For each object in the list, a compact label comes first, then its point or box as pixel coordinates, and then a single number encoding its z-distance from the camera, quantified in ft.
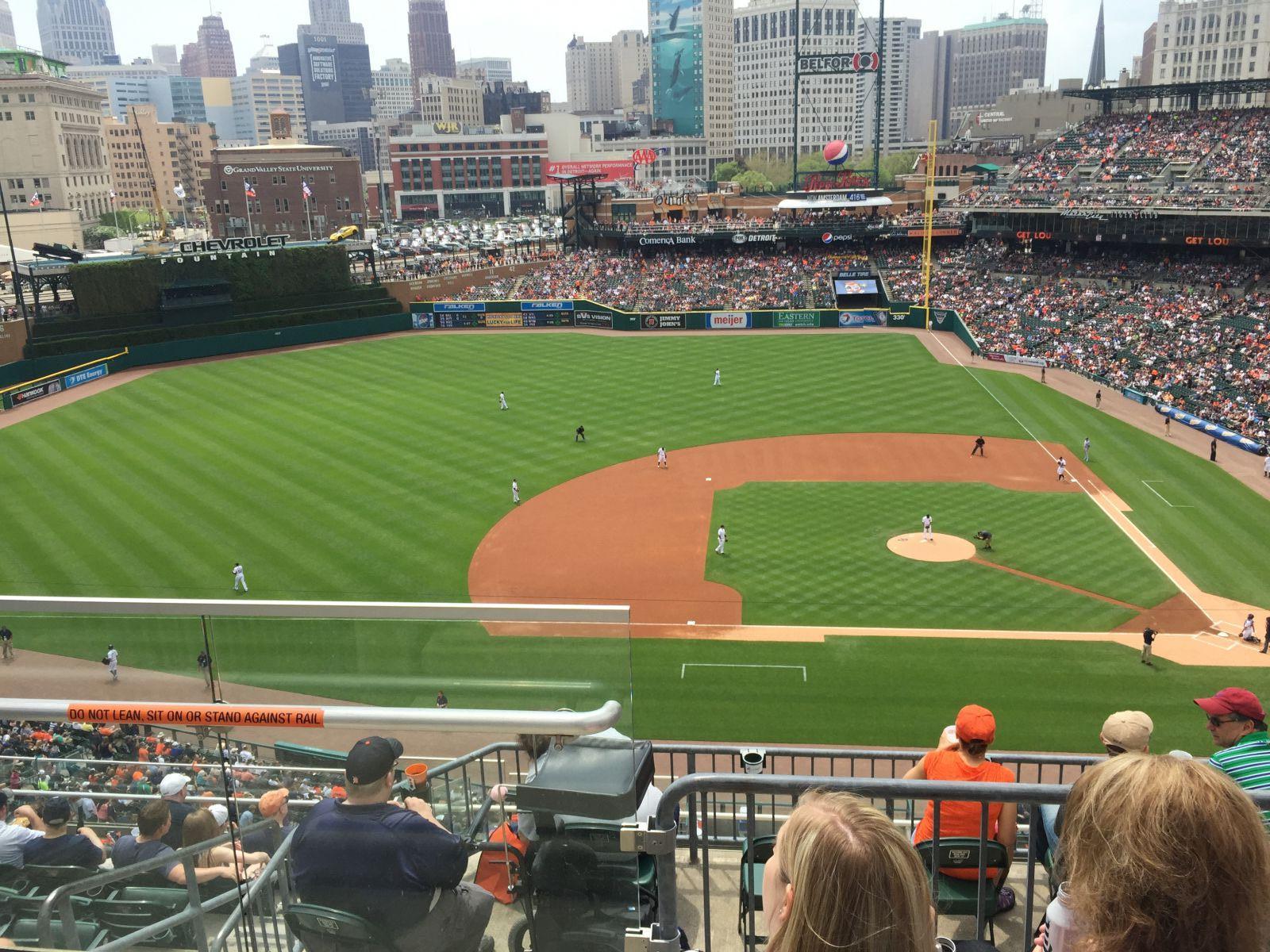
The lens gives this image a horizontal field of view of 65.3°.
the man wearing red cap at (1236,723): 16.03
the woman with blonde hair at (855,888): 8.53
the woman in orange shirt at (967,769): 18.51
